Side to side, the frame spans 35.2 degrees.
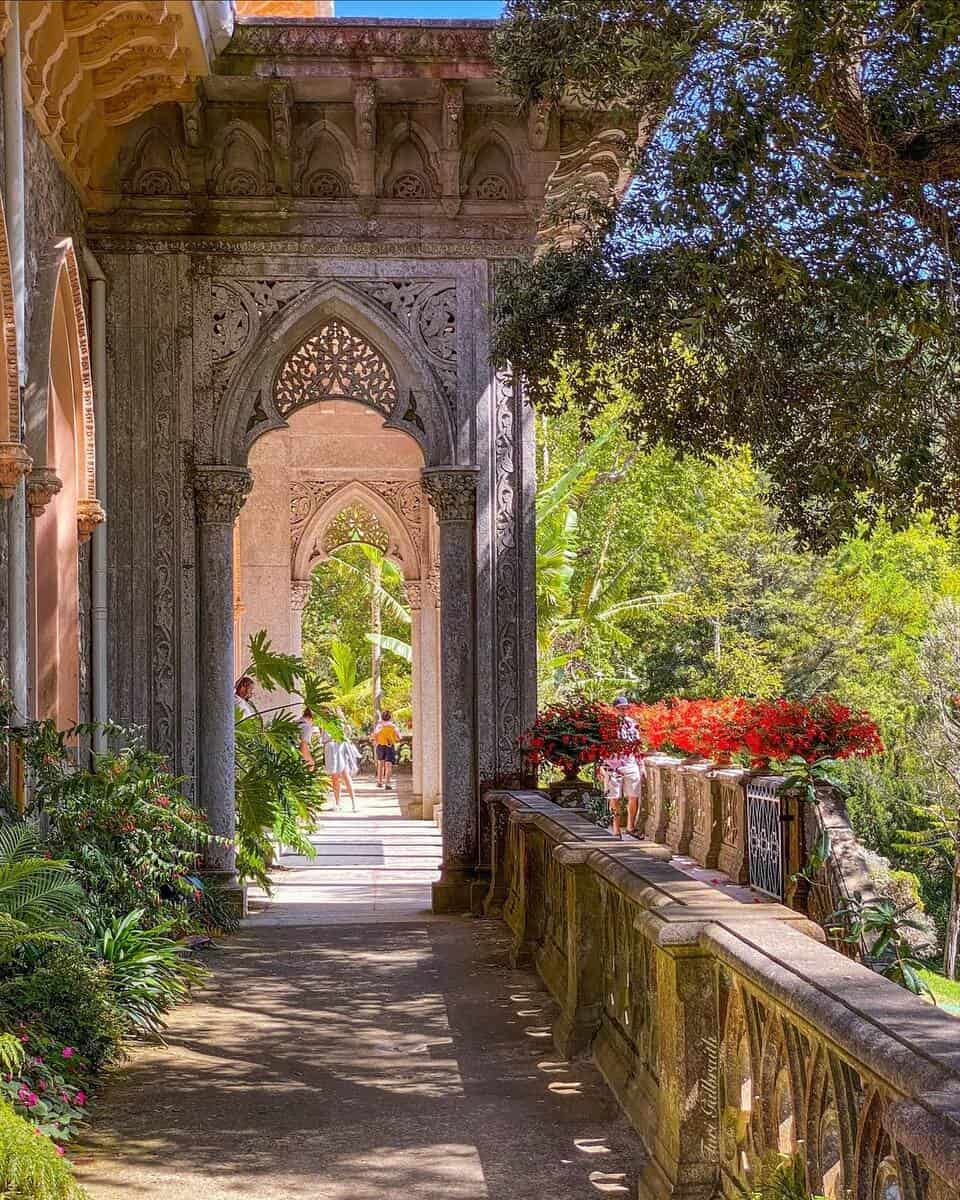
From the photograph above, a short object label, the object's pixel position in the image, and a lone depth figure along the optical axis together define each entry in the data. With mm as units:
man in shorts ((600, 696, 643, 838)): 16203
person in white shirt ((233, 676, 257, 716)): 12805
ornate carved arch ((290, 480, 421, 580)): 19766
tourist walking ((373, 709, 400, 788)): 30062
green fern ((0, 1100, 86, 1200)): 3893
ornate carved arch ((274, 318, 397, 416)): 11172
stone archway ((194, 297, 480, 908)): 10844
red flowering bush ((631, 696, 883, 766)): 10773
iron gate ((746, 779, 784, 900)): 11156
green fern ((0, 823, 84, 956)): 5371
